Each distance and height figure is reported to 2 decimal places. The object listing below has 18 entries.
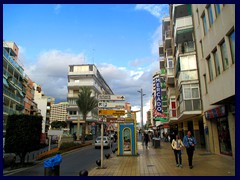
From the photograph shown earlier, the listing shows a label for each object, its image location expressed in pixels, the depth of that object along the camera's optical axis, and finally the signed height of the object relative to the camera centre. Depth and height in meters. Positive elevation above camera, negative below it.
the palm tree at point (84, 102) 34.34 +3.53
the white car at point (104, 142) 27.19 -2.30
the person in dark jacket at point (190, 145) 10.45 -1.02
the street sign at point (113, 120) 12.96 +0.28
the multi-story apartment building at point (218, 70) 11.02 +3.18
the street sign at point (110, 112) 12.24 +0.70
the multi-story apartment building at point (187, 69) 20.52 +5.38
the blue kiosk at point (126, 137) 17.14 -1.01
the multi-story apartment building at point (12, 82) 38.22 +8.11
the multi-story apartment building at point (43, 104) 79.44 +7.63
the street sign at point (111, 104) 12.51 +1.16
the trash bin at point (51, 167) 7.88 -1.52
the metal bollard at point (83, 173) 8.27 -1.83
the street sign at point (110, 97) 12.67 +1.59
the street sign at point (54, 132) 19.88 -0.66
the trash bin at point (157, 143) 24.55 -2.15
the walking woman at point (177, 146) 10.96 -1.12
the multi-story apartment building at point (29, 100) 55.16 +6.73
